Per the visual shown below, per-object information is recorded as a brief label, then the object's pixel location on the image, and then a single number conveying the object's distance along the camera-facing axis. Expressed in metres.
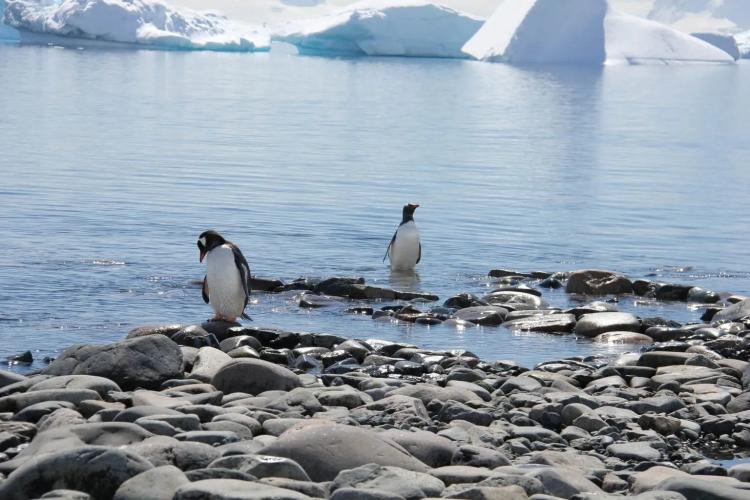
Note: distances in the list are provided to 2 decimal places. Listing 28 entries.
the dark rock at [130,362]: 13.78
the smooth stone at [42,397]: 12.23
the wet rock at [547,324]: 19.59
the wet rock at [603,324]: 19.31
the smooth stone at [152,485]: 8.66
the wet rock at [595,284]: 23.66
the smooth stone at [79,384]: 12.67
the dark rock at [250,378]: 13.63
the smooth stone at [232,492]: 8.37
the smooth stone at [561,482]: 9.80
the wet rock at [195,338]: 16.75
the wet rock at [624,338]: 18.77
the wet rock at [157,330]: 17.27
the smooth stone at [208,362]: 14.28
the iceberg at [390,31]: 146.00
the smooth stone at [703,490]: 9.52
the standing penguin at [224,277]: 19.19
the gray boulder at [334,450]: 10.06
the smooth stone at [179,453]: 9.76
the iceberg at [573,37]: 139.50
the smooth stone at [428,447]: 10.78
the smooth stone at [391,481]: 9.26
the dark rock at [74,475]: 8.92
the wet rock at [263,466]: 9.44
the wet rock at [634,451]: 11.57
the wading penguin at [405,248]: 26.17
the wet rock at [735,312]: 20.05
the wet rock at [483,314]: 20.02
